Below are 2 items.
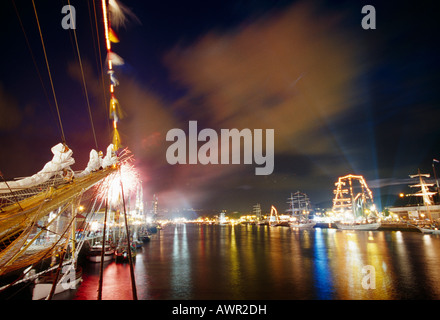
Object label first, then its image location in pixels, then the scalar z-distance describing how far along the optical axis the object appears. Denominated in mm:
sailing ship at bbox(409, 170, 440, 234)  62897
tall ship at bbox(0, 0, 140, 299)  8133
